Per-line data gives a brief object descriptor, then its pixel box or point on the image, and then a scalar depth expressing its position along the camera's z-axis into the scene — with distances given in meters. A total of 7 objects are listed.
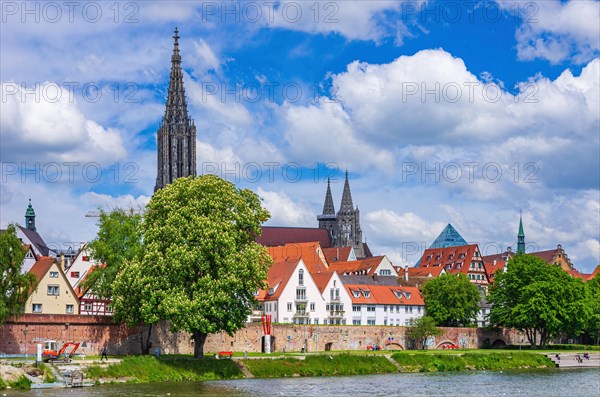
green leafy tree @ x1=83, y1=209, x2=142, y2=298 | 86.50
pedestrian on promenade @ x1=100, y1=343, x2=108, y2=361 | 74.14
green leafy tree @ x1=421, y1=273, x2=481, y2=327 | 118.94
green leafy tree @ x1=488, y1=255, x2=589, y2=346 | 109.19
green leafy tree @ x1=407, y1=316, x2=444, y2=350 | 108.56
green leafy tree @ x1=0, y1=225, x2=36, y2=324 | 75.75
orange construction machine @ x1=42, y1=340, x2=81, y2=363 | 70.56
